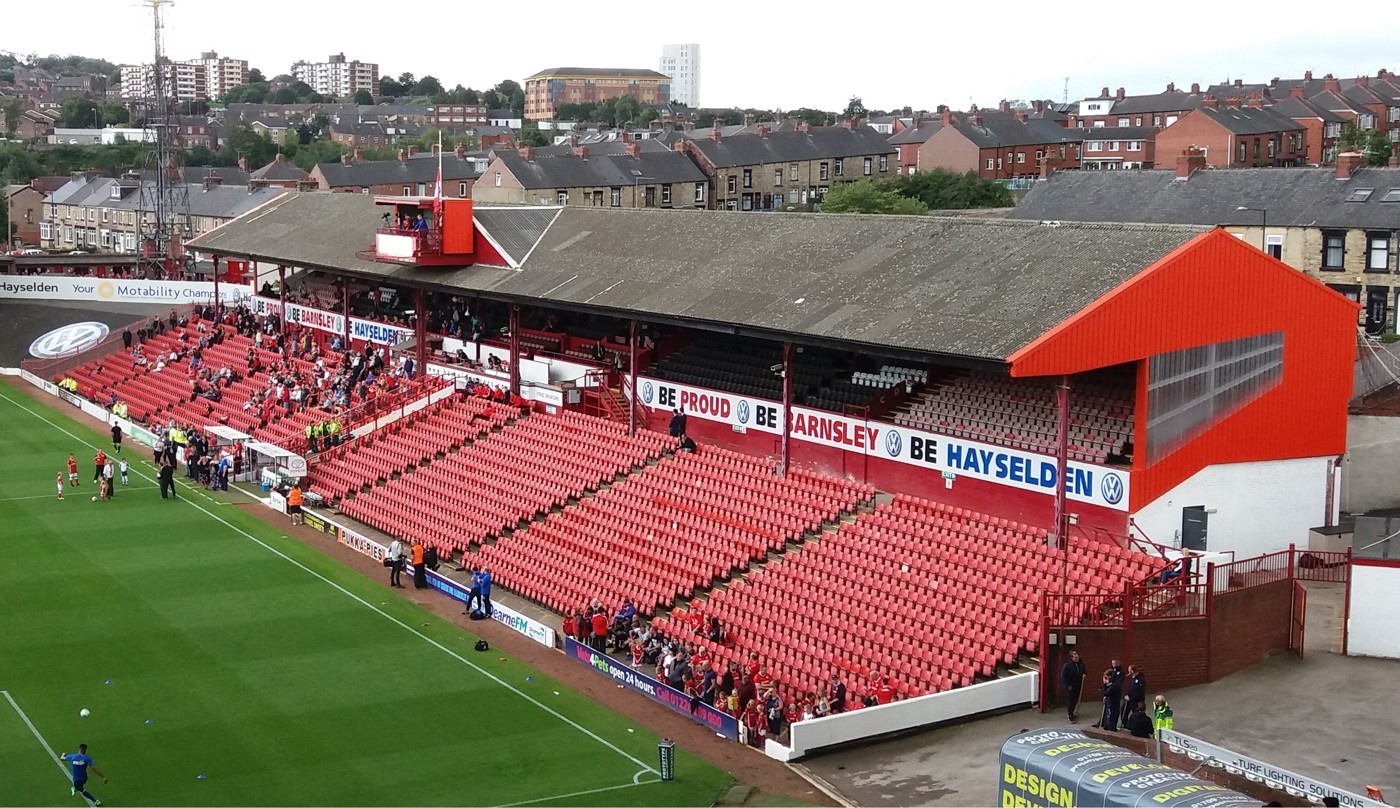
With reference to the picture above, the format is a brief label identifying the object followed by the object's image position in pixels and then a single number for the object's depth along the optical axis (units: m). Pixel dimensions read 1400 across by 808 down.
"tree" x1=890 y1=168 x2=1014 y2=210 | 91.12
